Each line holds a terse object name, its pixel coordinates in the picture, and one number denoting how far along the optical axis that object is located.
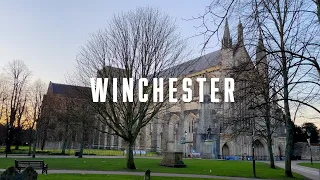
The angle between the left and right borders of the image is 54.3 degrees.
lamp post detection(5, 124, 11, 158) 37.77
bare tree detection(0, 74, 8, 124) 47.25
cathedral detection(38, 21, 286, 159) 49.25
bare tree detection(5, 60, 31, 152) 47.11
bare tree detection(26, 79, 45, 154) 49.22
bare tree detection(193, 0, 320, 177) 6.72
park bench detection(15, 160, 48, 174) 16.80
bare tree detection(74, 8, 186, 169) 23.22
